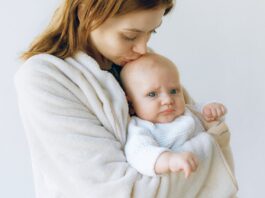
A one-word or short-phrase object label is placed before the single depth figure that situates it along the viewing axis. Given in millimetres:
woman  1259
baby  1282
